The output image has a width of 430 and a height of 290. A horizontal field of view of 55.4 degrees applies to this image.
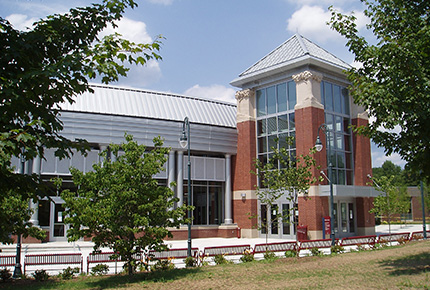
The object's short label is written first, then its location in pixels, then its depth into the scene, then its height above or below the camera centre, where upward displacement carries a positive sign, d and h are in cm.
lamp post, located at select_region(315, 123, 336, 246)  2180 +54
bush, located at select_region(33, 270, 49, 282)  1464 -273
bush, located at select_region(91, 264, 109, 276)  1546 -265
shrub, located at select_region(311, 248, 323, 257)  1992 -261
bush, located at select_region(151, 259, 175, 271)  1590 -264
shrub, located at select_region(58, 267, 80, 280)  1498 -274
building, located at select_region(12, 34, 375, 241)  3164 +520
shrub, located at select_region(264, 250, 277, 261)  1866 -264
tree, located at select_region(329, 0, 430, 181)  1243 +376
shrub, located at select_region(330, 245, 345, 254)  2047 -256
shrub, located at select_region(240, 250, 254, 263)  1828 -265
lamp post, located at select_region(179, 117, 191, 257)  1834 +258
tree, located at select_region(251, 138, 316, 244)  2067 +106
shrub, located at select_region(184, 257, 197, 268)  1716 -264
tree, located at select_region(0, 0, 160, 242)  668 +232
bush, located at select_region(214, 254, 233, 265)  1748 -263
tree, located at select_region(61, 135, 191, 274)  1452 -18
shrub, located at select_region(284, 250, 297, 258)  1932 -262
